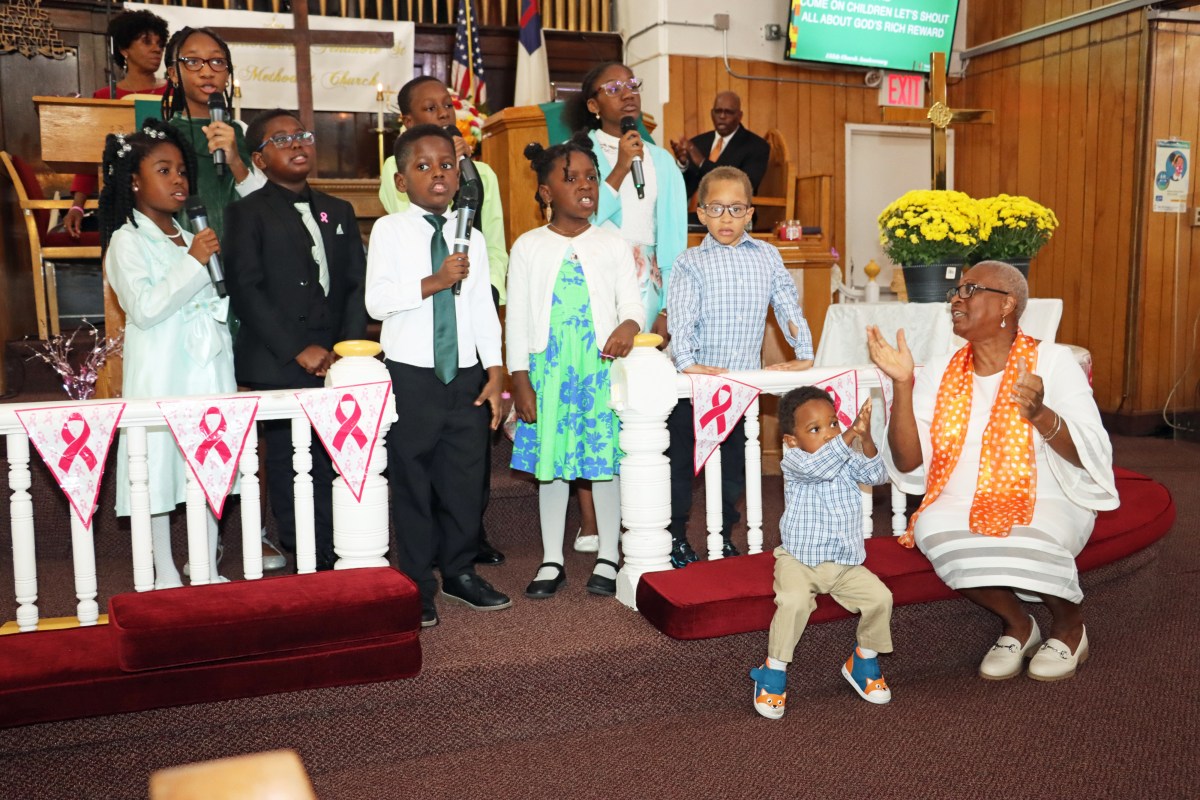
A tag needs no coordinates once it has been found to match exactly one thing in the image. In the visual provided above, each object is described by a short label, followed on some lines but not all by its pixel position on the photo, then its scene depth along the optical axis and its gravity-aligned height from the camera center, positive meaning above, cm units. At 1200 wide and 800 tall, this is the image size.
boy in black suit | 304 -2
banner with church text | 715 +140
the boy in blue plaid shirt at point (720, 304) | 327 -11
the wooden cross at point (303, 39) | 433 +104
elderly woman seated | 284 -56
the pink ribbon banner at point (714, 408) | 304 -40
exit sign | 823 +136
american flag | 748 +148
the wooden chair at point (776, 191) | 684 +50
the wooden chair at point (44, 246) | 530 +14
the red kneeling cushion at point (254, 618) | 232 -77
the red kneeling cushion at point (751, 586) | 273 -84
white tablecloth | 390 -22
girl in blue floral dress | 309 -18
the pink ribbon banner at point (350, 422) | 270 -38
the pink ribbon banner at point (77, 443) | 250 -40
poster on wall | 695 +58
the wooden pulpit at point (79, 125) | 444 +61
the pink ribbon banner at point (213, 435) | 260 -40
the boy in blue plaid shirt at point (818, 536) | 266 -68
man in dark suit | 608 +71
